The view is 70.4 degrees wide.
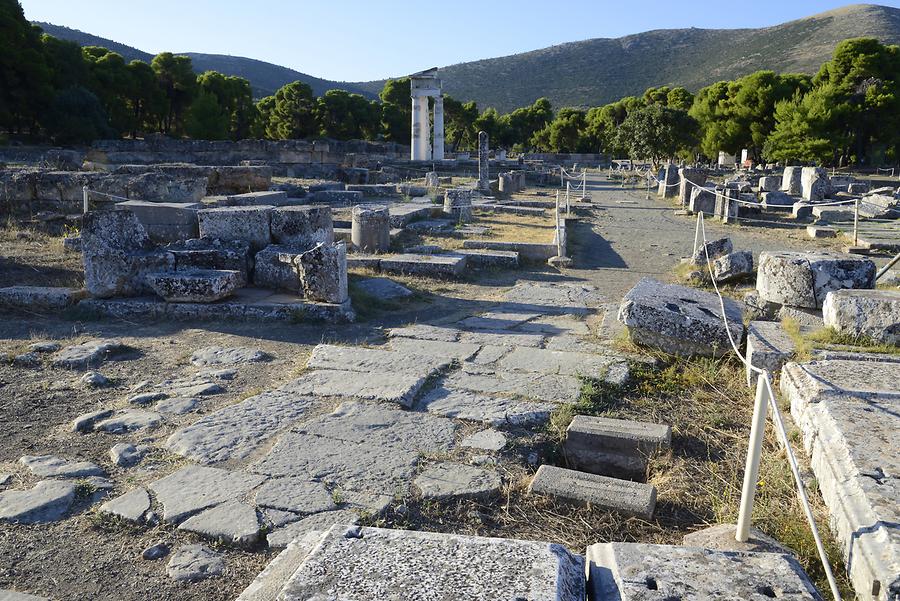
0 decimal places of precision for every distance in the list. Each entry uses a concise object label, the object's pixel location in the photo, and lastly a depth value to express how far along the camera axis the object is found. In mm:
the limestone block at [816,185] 21234
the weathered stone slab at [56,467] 3641
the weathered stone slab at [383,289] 8117
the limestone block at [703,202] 18250
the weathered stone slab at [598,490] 3326
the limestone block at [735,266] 8539
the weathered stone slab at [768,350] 4832
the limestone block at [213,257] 7539
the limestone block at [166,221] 9984
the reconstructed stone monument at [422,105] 37500
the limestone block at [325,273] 6973
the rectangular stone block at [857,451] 2379
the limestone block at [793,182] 23766
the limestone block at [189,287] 6891
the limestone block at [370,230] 10844
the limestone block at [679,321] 5348
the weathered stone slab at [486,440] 4008
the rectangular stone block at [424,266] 9461
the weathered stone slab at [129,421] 4230
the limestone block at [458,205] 15844
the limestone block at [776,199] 19500
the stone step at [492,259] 10406
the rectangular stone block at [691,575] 2061
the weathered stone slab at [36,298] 7062
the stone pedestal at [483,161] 24156
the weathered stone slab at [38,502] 3217
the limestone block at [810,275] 5918
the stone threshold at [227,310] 6879
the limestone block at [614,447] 3932
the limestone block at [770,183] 24828
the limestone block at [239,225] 7953
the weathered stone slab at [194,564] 2828
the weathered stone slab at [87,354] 5398
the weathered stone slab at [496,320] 6871
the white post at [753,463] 2553
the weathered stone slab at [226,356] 5621
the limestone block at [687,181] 21016
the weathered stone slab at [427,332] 6387
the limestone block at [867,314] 4957
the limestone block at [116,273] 7137
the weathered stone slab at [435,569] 1938
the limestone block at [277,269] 7527
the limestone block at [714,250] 9883
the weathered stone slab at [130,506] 3227
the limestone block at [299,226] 7973
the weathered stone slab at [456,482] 3451
